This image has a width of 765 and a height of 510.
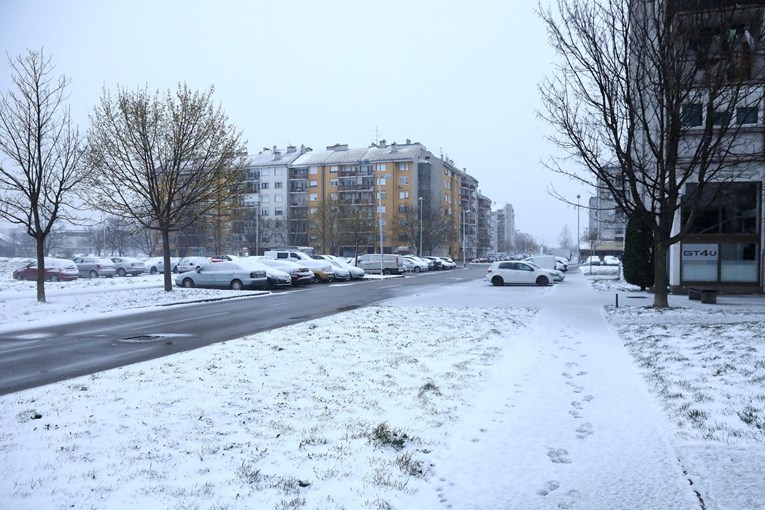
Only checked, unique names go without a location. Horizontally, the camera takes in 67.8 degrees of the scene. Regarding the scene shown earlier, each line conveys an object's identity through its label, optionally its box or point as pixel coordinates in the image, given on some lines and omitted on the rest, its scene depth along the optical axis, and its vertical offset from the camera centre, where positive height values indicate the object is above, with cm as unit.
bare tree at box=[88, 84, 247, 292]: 2302 +367
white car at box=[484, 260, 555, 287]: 3106 -168
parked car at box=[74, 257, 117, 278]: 4366 -162
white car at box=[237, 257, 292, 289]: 2905 -151
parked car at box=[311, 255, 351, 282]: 3717 -175
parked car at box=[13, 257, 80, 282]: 3606 -149
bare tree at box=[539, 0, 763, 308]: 1574 +492
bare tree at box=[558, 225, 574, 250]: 19092 +73
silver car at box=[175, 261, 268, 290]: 2825 -152
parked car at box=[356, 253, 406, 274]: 4741 -160
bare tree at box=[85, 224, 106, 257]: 8444 +129
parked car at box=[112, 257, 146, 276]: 4534 -159
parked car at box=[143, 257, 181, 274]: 4788 -163
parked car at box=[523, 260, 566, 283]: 3250 -184
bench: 1931 -179
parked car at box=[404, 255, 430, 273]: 5388 -184
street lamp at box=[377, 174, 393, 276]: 9394 +1109
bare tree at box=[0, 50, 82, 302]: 2006 +292
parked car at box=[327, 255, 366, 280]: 3855 -179
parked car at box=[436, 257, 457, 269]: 6392 -217
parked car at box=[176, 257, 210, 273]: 4381 -136
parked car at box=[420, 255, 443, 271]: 6070 -196
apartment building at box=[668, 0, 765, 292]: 2219 +46
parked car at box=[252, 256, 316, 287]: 3177 -141
